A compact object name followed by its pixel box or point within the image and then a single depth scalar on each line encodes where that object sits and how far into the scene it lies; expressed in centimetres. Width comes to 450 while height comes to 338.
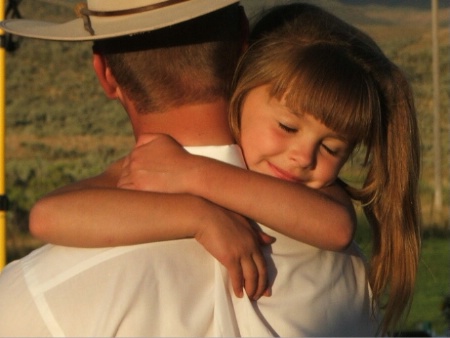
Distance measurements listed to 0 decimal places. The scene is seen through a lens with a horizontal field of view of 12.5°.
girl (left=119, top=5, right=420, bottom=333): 236
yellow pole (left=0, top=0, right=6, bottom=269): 362
